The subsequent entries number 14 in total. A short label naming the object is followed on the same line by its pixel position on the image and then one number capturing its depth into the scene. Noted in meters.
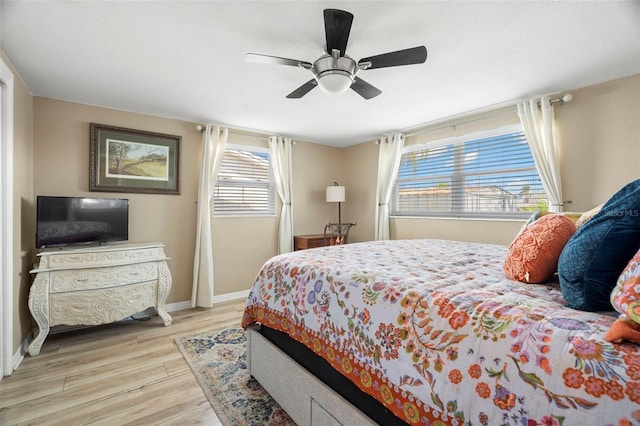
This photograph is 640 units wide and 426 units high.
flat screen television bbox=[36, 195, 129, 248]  2.69
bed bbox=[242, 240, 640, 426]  0.71
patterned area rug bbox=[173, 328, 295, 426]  1.75
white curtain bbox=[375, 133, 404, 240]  4.28
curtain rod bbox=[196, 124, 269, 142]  3.79
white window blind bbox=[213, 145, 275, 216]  4.10
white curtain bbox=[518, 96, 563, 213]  2.81
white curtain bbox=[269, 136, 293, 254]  4.42
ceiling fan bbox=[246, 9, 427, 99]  1.69
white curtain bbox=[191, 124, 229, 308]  3.71
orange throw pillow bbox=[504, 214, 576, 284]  1.24
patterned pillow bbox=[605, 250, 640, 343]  0.71
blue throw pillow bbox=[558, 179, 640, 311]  0.86
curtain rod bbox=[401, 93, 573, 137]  2.74
